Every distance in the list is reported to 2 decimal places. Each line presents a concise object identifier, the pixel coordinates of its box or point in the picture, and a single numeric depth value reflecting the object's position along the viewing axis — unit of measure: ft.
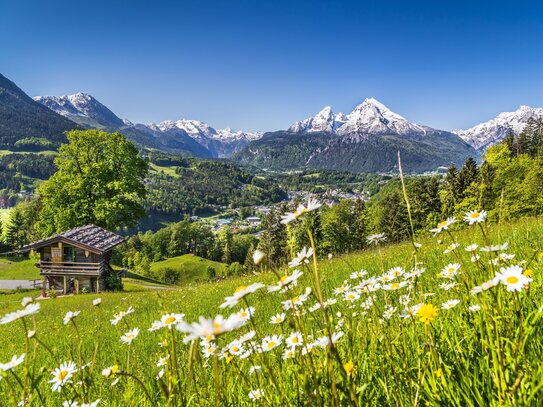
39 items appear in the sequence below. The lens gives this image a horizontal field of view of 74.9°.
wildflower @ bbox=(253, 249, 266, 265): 3.08
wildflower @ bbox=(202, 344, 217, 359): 6.82
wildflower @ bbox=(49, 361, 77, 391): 5.98
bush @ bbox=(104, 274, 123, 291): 91.71
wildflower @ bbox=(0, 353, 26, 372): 4.27
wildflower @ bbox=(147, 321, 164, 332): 5.47
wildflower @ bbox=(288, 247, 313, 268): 4.22
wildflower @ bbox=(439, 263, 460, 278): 8.32
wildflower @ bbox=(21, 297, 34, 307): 4.72
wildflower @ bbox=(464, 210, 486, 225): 4.69
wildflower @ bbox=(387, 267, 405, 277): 8.86
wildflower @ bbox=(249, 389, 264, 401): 5.00
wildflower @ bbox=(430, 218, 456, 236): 5.23
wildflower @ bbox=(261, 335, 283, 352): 5.78
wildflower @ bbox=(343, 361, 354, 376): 3.95
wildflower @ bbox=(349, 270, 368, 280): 7.44
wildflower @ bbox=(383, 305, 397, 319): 5.83
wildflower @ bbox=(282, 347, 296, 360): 4.87
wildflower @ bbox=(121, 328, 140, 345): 6.92
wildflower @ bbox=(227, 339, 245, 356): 6.44
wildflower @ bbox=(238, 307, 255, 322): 6.00
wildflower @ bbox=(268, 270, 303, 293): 3.27
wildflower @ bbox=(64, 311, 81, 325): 5.71
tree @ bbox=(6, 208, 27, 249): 213.05
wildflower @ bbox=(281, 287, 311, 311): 4.93
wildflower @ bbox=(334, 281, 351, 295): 8.18
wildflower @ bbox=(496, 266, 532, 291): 3.43
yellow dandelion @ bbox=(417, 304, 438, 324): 4.21
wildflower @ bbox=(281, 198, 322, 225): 3.79
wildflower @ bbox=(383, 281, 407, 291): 7.28
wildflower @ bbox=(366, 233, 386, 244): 7.17
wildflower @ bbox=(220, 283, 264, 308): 3.34
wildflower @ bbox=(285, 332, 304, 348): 5.36
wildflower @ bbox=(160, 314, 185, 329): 4.96
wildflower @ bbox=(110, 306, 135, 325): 7.26
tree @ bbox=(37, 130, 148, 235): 89.10
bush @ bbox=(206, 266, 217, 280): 271.41
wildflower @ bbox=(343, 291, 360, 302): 7.39
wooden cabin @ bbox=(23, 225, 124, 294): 85.71
